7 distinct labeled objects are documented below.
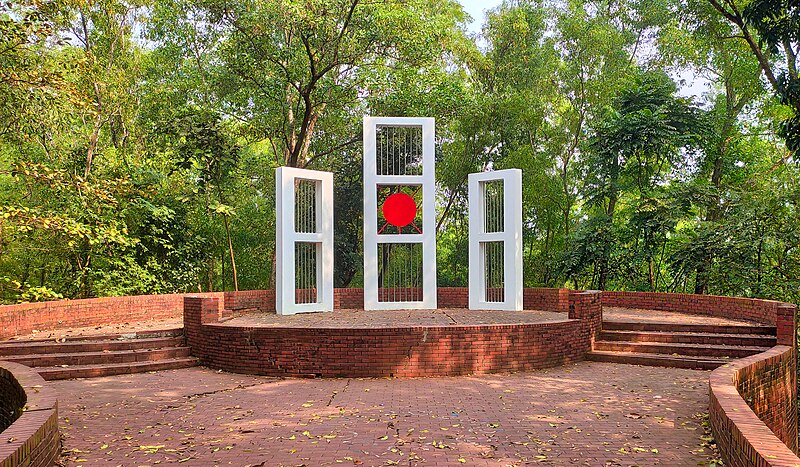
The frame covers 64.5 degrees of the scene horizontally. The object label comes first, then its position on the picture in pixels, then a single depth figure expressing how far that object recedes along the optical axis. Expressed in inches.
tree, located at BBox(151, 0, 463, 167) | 662.5
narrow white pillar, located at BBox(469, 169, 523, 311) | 529.7
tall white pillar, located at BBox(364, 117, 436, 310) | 523.9
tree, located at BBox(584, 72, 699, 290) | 667.4
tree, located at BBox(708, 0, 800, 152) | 484.7
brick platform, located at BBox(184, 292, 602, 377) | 343.6
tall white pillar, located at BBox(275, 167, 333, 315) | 502.0
